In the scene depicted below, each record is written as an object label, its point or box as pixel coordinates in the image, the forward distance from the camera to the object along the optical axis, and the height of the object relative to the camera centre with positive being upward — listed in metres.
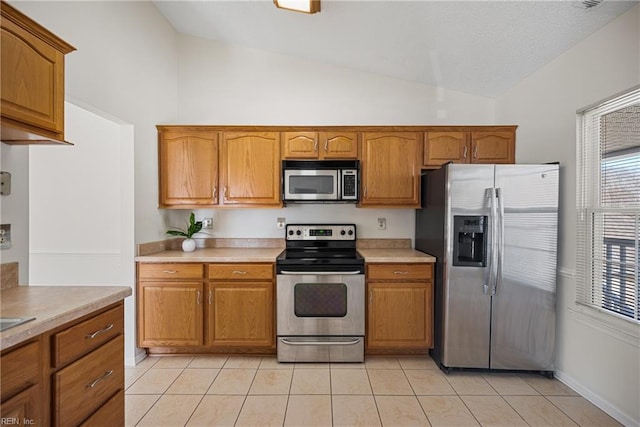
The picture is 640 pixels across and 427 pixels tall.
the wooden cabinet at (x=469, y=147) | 3.01 +0.63
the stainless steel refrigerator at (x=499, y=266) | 2.43 -0.42
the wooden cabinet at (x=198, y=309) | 2.75 -0.86
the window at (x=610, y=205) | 1.94 +0.05
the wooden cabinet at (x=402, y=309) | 2.74 -0.84
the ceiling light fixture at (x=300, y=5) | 2.25 +1.50
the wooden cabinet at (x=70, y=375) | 1.05 -0.64
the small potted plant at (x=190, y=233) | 3.12 -0.22
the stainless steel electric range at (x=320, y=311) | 2.71 -0.86
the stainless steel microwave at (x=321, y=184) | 3.03 +0.27
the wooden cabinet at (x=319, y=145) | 3.06 +0.65
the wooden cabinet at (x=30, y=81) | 1.26 +0.56
